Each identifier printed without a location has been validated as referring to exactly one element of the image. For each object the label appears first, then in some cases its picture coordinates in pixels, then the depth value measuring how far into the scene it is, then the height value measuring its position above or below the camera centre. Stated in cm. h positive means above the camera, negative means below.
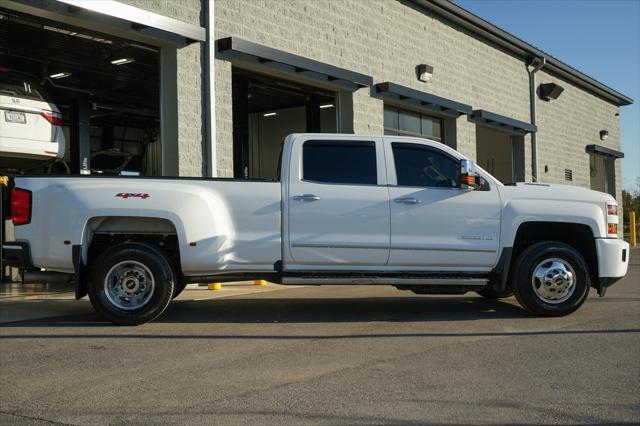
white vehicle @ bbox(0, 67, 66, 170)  1066 +173
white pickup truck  724 -6
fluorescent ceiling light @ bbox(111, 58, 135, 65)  1605 +405
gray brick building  1129 +331
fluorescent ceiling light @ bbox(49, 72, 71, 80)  1786 +416
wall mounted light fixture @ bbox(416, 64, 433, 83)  1695 +387
